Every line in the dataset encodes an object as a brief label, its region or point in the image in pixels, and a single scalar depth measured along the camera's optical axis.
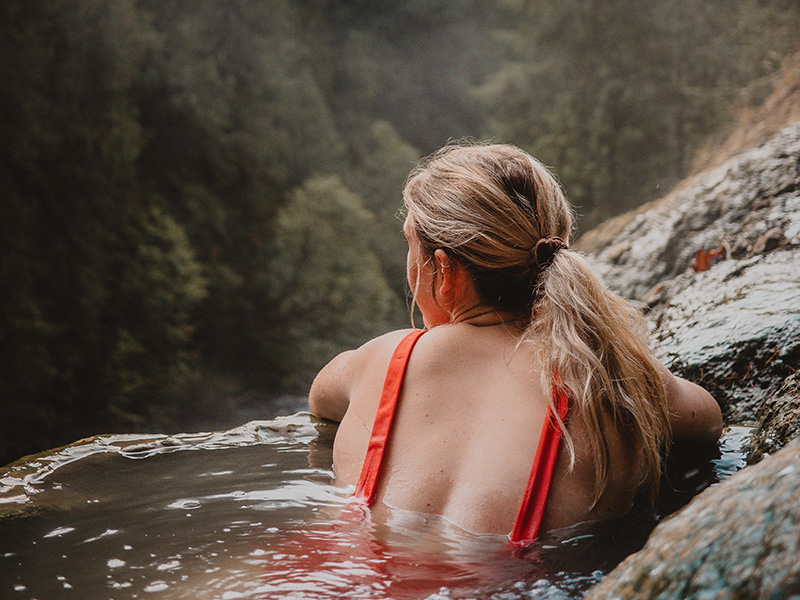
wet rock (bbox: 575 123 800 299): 3.53
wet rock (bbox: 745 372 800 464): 1.93
